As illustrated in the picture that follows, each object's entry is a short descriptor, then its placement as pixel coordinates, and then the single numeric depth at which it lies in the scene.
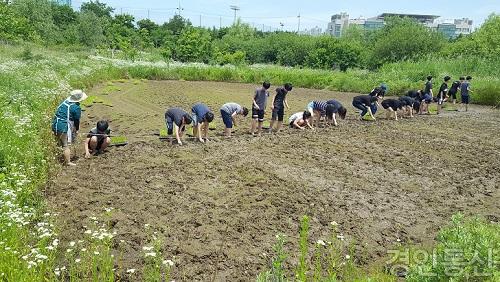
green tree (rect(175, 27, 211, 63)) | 38.41
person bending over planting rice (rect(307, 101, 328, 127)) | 11.74
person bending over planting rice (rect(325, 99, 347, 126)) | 12.09
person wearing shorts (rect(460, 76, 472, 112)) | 16.48
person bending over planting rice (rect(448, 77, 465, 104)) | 17.67
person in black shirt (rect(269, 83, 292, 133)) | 10.62
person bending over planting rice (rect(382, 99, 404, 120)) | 13.57
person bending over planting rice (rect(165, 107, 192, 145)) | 8.95
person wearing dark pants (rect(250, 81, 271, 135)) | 10.50
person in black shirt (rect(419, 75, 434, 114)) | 15.21
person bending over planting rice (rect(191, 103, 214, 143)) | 9.22
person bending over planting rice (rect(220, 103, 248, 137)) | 10.01
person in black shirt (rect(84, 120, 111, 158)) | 8.28
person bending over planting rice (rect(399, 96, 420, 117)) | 14.00
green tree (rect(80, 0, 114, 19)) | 59.62
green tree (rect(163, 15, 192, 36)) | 56.31
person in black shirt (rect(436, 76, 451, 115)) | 15.91
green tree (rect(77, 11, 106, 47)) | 37.25
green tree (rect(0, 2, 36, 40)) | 26.62
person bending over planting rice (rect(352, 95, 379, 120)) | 13.14
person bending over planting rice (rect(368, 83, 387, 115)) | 13.48
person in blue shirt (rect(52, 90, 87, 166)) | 7.55
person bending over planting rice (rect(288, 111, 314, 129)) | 11.74
